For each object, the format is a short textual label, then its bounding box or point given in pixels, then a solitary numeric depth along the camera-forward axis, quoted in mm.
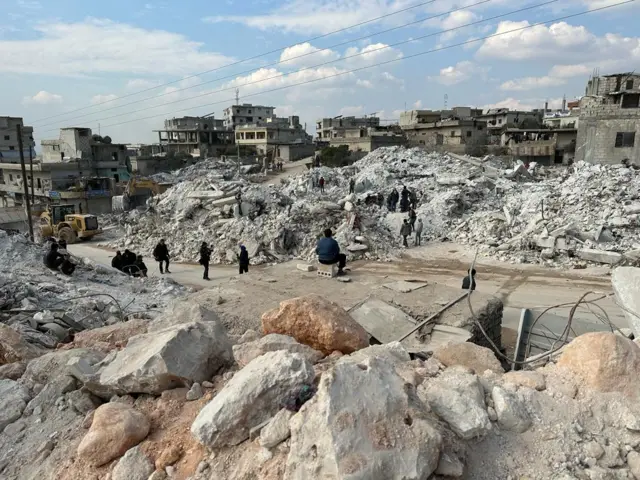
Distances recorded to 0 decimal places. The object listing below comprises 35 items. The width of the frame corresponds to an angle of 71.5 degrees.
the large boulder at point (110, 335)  5086
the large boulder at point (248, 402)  2605
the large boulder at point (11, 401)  3555
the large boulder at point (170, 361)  3309
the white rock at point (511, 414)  2654
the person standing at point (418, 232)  16828
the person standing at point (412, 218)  17344
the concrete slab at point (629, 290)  4434
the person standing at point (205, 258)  14219
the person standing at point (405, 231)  16656
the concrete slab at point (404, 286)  7607
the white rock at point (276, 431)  2461
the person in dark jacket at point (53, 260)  11031
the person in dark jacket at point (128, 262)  13852
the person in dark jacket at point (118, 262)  13859
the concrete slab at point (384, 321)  5785
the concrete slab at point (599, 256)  13008
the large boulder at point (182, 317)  4762
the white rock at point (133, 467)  2687
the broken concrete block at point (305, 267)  10859
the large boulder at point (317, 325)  4219
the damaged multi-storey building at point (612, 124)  26922
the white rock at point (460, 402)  2523
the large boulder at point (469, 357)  3756
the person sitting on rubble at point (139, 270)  13773
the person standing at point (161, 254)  14836
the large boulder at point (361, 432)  2104
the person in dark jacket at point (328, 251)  9758
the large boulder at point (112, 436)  2863
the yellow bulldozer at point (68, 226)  21656
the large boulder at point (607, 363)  2904
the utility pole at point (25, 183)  19167
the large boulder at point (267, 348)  3693
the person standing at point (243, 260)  13828
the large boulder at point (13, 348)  4730
